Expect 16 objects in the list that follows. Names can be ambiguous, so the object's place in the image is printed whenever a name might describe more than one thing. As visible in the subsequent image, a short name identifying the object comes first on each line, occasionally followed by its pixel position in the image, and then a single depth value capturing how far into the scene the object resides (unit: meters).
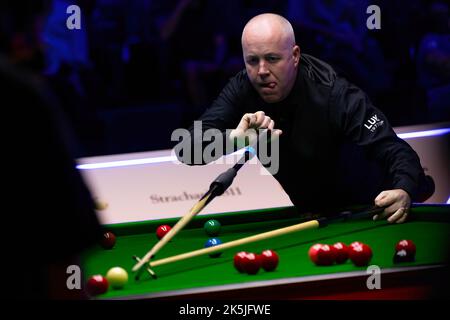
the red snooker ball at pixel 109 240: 7.84
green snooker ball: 8.30
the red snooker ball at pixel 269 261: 6.48
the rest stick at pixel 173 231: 6.52
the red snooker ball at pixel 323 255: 6.54
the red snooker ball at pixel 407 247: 6.53
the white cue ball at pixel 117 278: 6.21
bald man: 8.29
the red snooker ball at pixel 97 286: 6.08
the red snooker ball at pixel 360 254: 6.44
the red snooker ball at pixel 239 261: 6.47
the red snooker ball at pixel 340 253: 6.62
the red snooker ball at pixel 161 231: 8.31
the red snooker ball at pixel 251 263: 6.41
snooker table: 6.05
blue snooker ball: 7.44
